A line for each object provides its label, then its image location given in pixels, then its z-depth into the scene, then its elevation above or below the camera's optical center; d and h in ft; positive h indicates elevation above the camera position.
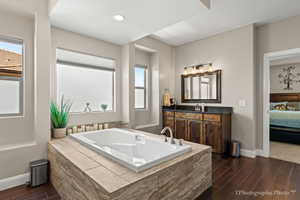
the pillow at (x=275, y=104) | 17.67 -0.57
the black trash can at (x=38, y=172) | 6.65 -3.25
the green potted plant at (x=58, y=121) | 8.25 -1.17
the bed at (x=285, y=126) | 12.50 -2.35
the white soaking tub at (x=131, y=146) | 4.96 -2.07
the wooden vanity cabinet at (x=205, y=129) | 10.05 -2.09
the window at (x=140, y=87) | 13.48 +1.12
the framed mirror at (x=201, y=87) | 11.82 +1.00
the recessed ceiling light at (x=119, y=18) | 7.47 +4.10
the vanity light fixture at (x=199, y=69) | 12.11 +2.58
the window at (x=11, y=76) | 7.08 +1.11
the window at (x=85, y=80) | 9.15 +1.26
